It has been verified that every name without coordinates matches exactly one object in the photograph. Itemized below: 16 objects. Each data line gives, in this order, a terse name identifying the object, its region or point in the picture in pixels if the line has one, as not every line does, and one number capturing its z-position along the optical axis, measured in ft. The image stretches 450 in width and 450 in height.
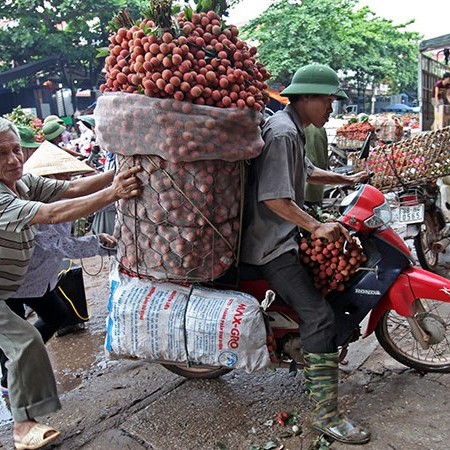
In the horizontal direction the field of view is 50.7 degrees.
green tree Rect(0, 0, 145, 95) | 60.08
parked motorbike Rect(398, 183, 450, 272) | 14.33
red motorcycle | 7.97
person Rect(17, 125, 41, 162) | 14.26
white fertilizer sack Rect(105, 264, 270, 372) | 7.40
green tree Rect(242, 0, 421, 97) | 64.18
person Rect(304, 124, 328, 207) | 14.42
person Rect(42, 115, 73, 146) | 18.88
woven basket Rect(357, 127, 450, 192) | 13.04
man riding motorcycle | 7.54
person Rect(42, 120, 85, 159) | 17.49
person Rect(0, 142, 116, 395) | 8.96
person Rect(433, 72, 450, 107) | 24.91
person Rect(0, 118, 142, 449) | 6.93
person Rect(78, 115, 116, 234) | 13.15
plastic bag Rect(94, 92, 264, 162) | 6.28
